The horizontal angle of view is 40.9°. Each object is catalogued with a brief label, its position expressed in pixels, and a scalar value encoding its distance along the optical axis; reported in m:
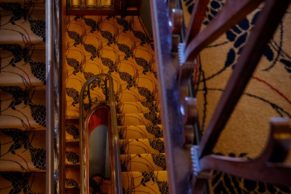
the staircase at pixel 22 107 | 2.88
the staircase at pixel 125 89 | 5.16
